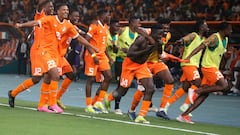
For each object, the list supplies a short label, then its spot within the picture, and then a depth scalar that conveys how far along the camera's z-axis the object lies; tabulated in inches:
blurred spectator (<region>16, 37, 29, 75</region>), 1229.7
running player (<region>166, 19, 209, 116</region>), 560.4
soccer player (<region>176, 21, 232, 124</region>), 516.4
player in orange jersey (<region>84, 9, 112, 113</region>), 566.9
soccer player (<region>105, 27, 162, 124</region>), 484.4
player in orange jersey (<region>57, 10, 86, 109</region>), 552.2
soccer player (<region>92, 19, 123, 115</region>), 602.1
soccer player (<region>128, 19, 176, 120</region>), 538.3
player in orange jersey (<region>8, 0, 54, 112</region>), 526.6
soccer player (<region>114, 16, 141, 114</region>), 567.2
